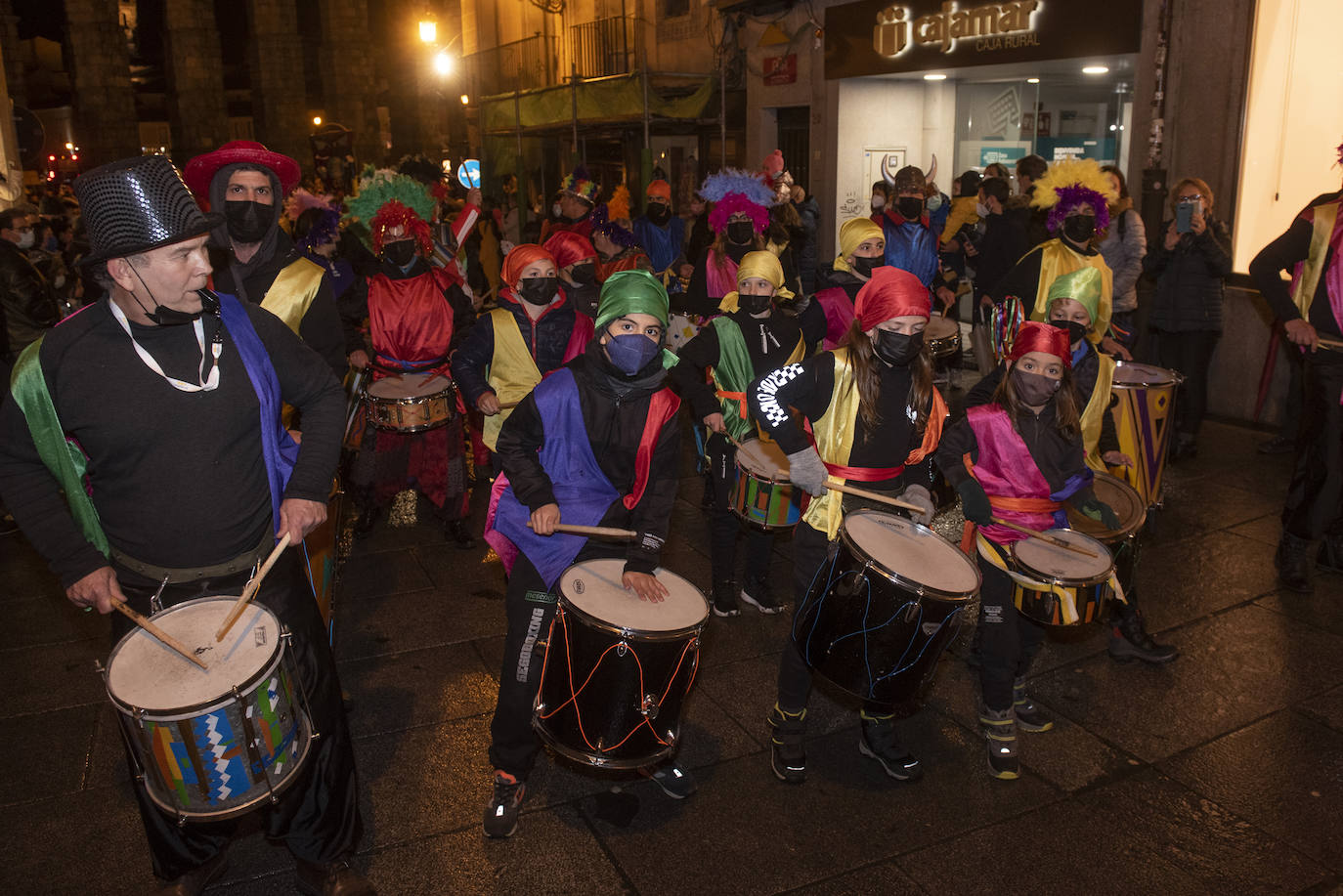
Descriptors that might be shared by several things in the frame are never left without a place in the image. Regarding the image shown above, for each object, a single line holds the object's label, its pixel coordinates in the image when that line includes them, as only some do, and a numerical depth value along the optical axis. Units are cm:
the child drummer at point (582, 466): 372
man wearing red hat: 468
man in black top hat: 291
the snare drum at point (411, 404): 629
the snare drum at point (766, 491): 501
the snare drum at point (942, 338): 731
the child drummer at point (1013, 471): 418
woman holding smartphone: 823
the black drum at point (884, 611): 348
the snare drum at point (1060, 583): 394
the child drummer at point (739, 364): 566
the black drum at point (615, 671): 331
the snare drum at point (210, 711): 271
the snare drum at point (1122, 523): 425
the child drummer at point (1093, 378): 480
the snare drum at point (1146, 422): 568
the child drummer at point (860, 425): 400
